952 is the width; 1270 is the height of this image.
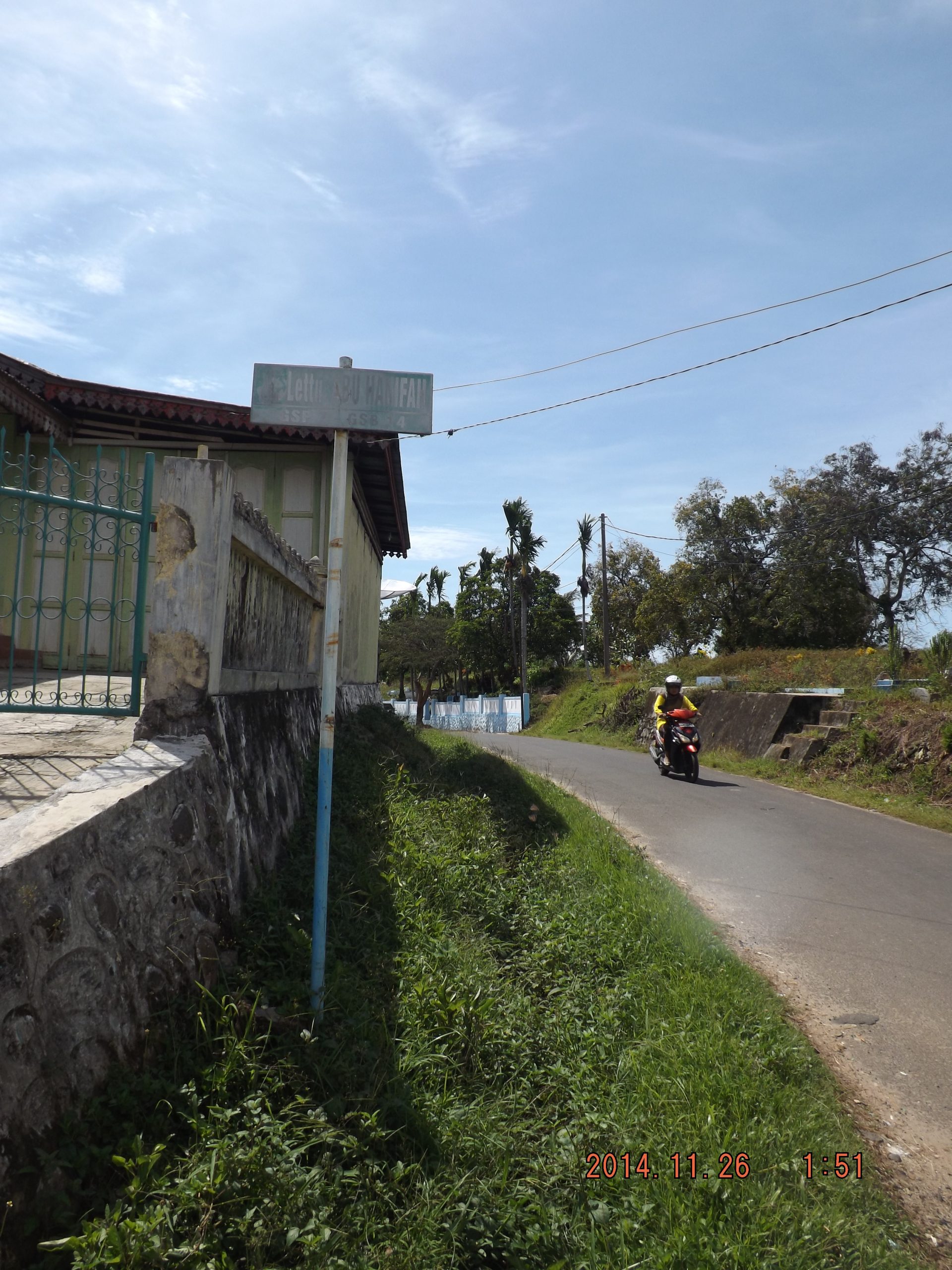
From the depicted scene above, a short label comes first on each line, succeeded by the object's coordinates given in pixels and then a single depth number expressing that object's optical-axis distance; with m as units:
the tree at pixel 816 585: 32.12
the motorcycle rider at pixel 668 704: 12.80
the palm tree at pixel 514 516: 43.12
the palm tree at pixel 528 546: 42.59
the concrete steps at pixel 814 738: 14.14
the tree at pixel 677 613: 36.44
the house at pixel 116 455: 9.97
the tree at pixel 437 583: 57.12
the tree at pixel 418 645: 40.03
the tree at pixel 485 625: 45.81
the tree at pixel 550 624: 47.12
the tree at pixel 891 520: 31.06
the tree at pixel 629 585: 46.41
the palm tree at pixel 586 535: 42.09
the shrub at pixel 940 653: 13.77
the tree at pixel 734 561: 34.91
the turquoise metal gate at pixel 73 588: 4.17
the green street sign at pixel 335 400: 3.69
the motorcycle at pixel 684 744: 12.44
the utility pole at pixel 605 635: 35.97
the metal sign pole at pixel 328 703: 3.44
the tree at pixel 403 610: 48.82
